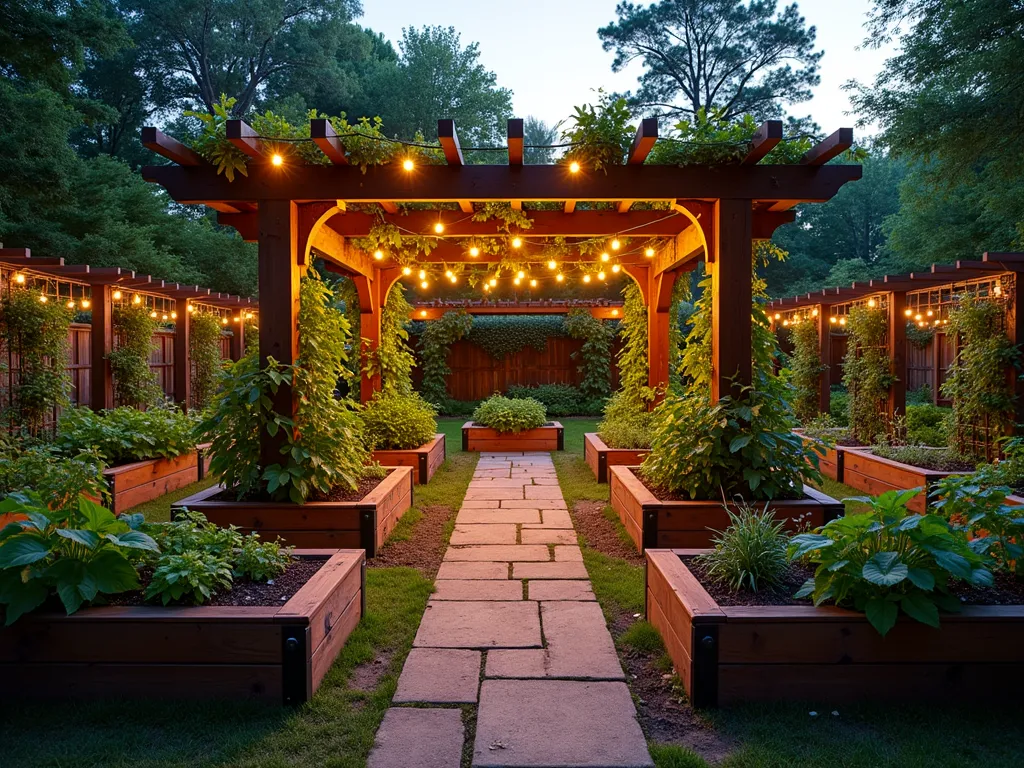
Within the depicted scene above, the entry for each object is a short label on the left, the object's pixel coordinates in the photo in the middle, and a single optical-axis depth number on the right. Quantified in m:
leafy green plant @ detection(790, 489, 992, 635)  2.46
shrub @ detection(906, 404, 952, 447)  7.77
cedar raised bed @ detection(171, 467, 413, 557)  4.56
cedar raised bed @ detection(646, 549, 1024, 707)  2.54
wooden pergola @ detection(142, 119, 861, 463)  4.74
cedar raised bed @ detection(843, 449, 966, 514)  5.88
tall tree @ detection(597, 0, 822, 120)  18.78
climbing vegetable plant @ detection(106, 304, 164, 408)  8.52
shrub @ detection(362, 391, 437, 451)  7.78
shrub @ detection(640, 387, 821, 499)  4.62
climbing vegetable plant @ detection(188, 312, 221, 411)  10.81
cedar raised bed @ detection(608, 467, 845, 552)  4.53
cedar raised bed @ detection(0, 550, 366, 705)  2.54
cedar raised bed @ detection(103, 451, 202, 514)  5.88
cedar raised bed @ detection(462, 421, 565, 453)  10.38
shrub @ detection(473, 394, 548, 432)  10.30
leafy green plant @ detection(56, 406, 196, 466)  6.37
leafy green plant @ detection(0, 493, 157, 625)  2.49
